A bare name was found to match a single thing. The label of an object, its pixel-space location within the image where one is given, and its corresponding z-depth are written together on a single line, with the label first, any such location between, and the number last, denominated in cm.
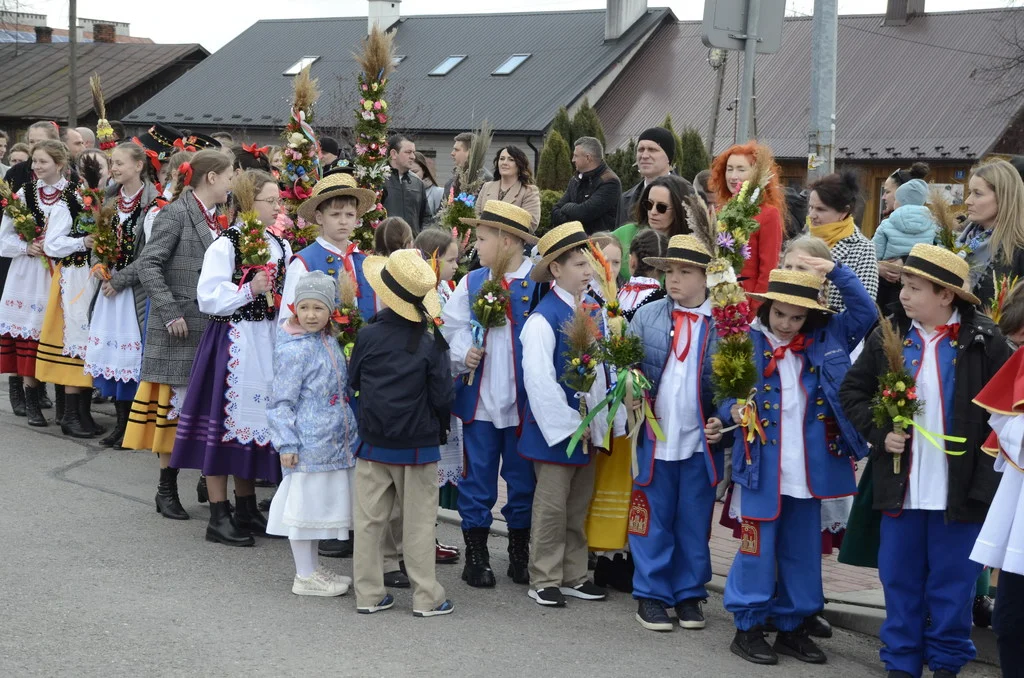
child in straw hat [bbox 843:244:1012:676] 501
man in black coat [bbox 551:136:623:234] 934
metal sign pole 777
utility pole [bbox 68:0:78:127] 3197
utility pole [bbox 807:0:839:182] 865
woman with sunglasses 695
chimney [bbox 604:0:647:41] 3494
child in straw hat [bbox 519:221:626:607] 612
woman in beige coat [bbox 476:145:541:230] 987
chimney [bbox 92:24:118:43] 5138
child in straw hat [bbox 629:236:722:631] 584
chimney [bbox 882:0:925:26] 3081
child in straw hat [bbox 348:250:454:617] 586
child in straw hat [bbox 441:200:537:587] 646
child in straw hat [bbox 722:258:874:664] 548
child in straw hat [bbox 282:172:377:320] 690
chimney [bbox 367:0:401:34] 3987
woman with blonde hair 599
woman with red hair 704
